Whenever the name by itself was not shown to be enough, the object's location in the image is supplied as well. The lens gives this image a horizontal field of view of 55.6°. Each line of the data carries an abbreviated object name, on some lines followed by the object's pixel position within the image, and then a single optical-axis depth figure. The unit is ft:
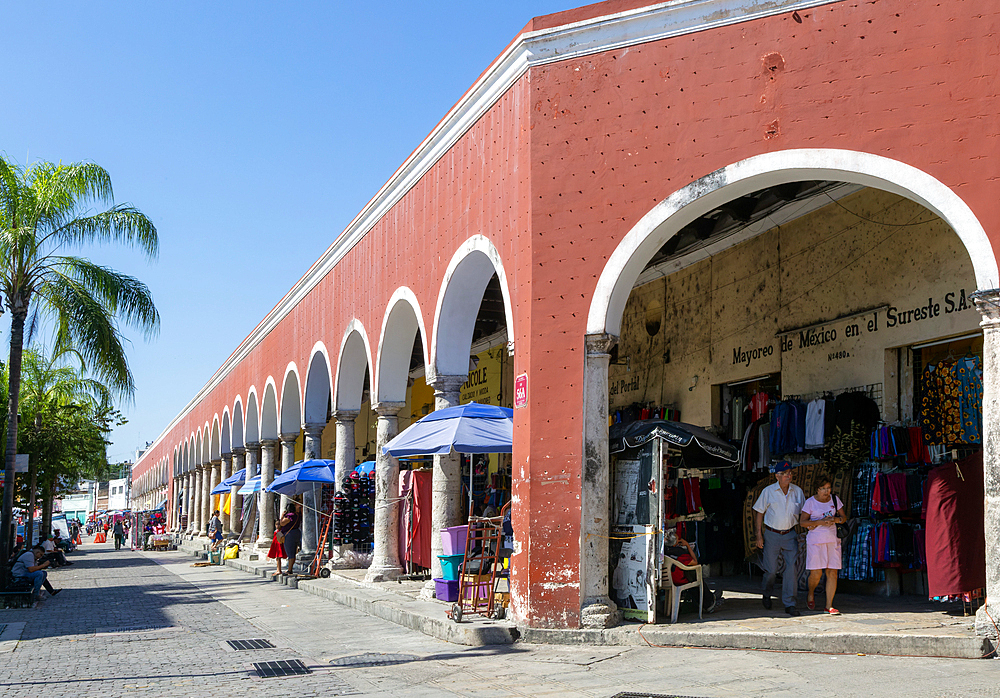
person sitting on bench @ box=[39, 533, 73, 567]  79.63
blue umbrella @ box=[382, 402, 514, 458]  32.60
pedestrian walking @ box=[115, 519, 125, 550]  139.23
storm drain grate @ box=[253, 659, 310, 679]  25.86
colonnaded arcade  25.45
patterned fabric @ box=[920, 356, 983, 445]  28.94
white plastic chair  28.73
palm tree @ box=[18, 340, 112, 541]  96.58
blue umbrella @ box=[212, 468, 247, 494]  87.10
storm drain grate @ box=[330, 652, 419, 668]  27.14
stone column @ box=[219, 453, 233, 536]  102.29
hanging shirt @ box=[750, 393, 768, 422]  40.29
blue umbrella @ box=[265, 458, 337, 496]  55.01
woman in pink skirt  30.01
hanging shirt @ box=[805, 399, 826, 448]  36.17
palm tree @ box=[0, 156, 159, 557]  49.93
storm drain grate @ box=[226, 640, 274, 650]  30.94
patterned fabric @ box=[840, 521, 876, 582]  33.40
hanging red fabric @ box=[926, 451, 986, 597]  26.00
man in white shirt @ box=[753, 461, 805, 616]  31.17
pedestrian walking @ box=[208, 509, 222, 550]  93.35
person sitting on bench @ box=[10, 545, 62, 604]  46.88
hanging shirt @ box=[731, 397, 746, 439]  43.09
